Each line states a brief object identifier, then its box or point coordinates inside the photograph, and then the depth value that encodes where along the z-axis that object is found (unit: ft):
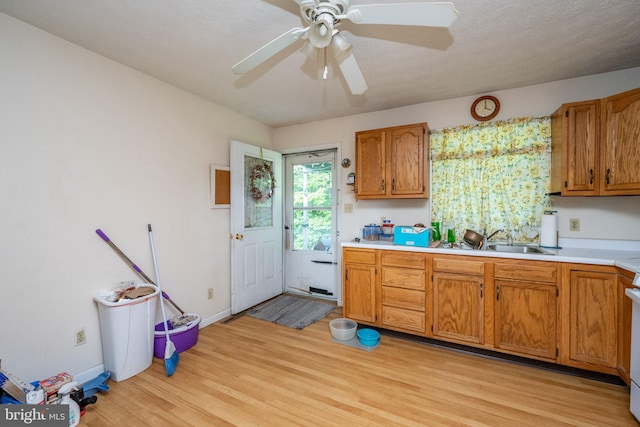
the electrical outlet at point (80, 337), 6.39
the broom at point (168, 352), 6.77
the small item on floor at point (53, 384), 5.24
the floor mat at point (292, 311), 10.02
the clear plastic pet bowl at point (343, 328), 8.54
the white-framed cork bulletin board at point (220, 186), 9.82
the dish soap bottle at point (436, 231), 9.29
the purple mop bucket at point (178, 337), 7.52
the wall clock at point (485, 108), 8.80
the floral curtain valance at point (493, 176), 8.32
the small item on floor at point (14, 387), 4.69
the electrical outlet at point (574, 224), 7.95
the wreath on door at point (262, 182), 11.27
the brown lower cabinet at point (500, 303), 6.29
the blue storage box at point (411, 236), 8.38
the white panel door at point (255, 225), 10.41
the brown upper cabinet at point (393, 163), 9.05
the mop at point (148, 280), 6.87
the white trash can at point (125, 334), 6.44
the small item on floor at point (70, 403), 5.14
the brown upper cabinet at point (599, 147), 6.40
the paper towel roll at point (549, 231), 7.86
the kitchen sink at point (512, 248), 8.06
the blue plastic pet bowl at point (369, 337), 8.23
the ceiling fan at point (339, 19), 3.87
